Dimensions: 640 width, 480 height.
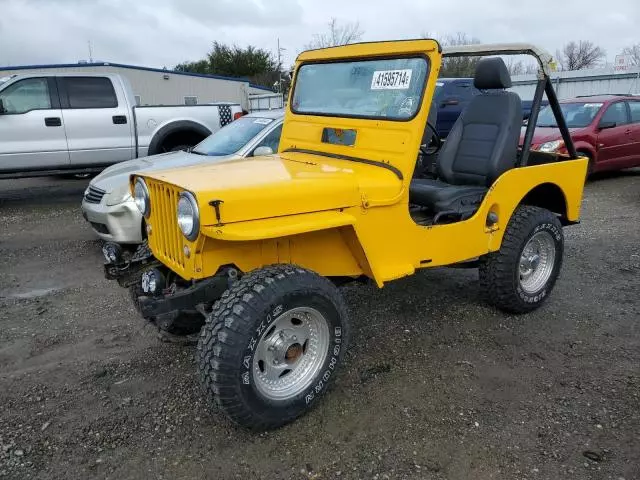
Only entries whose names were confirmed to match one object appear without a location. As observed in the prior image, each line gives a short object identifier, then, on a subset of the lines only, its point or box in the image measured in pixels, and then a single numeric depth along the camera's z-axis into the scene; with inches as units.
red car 358.9
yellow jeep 101.7
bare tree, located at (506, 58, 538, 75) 1115.5
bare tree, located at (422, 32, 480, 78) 499.6
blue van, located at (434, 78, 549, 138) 410.0
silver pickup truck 321.1
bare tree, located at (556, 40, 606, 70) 1701.5
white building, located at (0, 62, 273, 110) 738.2
